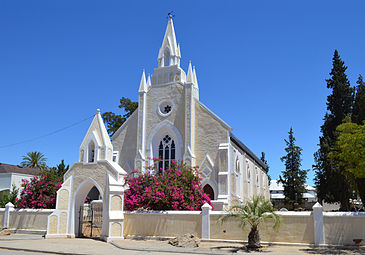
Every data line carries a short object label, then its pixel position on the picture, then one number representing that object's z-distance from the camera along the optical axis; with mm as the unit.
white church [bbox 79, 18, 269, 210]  29391
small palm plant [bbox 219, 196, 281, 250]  15148
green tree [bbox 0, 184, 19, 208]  29797
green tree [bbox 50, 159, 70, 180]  34200
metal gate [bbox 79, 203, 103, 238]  24062
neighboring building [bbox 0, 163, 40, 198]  44094
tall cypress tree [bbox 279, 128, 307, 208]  52594
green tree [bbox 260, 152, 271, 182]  73181
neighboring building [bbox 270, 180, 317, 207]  72331
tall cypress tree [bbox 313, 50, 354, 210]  33522
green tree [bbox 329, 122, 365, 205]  16125
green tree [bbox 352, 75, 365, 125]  31234
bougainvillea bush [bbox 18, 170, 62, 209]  23391
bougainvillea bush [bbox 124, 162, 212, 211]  19906
